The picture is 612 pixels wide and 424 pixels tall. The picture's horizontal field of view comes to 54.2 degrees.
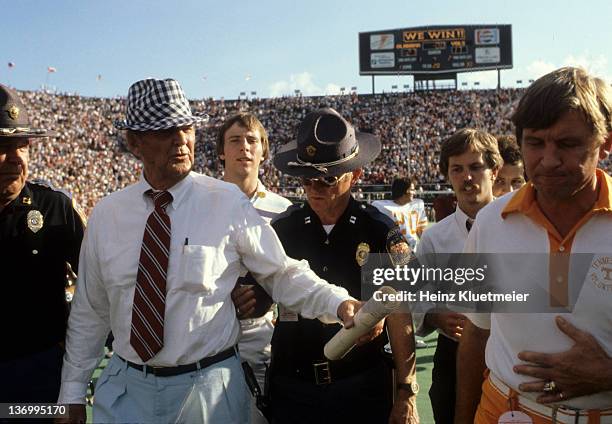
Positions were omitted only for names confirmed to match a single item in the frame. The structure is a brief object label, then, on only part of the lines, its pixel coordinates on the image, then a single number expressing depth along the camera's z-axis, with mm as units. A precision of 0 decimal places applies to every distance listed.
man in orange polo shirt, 2021
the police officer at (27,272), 2990
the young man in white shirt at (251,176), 3705
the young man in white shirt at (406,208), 9055
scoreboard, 45844
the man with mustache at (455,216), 3480
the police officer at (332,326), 2836
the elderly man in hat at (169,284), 2559
